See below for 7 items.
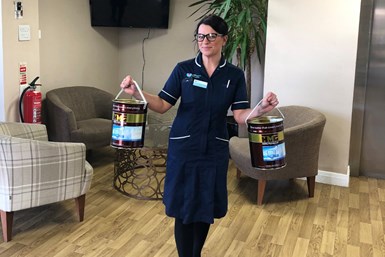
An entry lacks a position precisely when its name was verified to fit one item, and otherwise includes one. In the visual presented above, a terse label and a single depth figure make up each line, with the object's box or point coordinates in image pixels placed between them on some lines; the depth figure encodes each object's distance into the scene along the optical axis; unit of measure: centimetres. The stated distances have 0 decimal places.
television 546
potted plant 450
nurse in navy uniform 225
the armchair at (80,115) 445
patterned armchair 294
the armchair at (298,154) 371
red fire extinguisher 414
